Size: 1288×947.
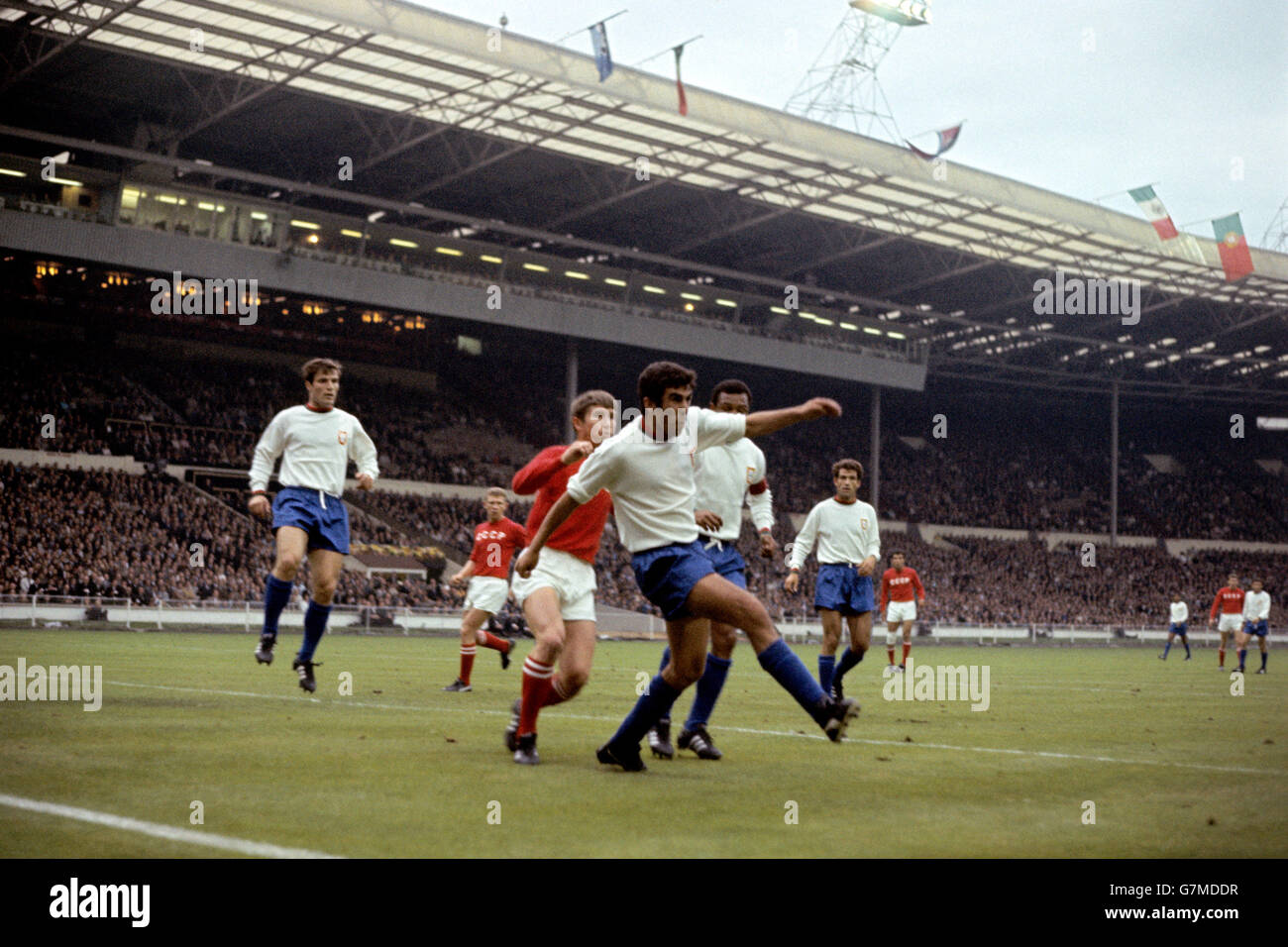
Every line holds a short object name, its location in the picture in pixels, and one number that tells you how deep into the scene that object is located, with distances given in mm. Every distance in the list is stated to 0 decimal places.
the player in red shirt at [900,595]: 22234
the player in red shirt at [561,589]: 7414
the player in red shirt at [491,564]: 13992
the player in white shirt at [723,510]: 8273
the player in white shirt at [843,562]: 12648
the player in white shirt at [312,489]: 10328
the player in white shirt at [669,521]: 6715
